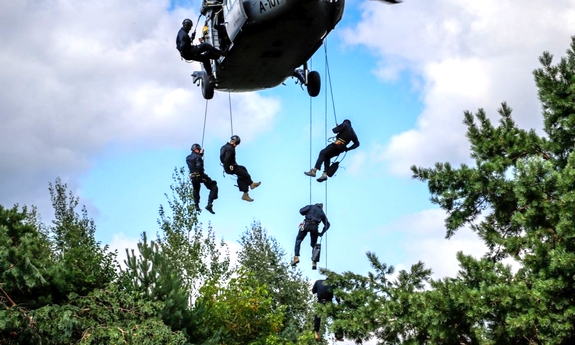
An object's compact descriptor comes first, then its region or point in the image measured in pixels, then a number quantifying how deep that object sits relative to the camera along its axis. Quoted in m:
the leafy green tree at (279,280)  44.88
